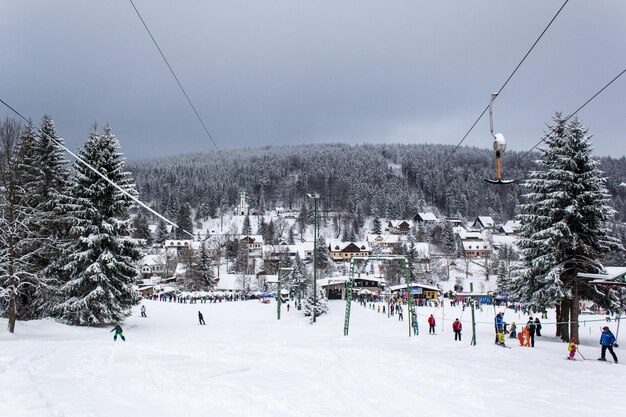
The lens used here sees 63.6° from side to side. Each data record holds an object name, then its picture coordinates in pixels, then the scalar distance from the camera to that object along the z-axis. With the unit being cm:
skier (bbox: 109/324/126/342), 2264
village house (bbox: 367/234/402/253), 16362
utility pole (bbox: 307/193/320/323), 3722
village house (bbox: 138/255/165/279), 13175
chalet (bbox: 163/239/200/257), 13866
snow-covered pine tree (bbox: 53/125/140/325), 2902
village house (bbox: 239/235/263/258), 15519
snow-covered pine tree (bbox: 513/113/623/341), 2727
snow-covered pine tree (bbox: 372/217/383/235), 18838
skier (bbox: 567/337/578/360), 1808
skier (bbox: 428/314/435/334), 2859
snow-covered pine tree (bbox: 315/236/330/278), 12681
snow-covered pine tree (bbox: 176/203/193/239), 15225
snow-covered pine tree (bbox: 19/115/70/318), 2866
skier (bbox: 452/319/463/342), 2505
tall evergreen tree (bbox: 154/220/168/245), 16438
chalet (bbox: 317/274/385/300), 8338
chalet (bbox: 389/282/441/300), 8348
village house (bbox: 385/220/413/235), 19338
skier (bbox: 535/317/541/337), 2787
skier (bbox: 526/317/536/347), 2319
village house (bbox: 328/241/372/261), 15625
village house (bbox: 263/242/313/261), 13795
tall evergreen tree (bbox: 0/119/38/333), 2318
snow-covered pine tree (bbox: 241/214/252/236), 17940
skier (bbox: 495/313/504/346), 2256
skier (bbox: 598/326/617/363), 1711
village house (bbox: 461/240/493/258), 15792
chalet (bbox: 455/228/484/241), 16675
